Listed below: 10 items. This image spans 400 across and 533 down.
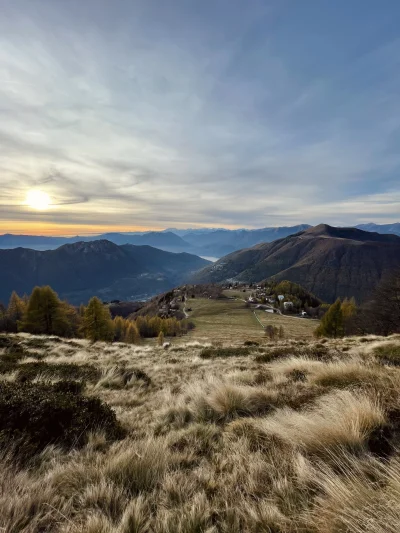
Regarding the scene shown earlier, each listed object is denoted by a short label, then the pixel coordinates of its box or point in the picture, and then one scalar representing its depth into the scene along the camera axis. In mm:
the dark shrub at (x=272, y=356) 12508
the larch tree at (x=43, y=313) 43719
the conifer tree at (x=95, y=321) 48031
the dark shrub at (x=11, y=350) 13352
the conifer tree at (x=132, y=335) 66875
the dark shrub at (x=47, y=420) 3955
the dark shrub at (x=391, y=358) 8056
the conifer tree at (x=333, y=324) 51156
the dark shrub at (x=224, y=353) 16375
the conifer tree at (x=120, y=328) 77688
